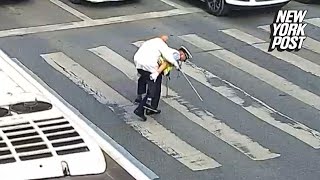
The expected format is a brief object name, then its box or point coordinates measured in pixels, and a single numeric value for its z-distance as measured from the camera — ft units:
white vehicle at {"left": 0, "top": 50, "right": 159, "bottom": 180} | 16.03
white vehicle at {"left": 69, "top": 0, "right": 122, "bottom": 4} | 65.69
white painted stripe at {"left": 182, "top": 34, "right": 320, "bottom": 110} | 44.01
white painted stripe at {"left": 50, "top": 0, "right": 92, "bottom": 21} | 61.72
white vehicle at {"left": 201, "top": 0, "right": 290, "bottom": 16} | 62.03
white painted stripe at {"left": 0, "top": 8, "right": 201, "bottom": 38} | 57.33
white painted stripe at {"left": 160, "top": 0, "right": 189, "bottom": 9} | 65.92
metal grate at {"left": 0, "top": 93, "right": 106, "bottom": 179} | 14.43
